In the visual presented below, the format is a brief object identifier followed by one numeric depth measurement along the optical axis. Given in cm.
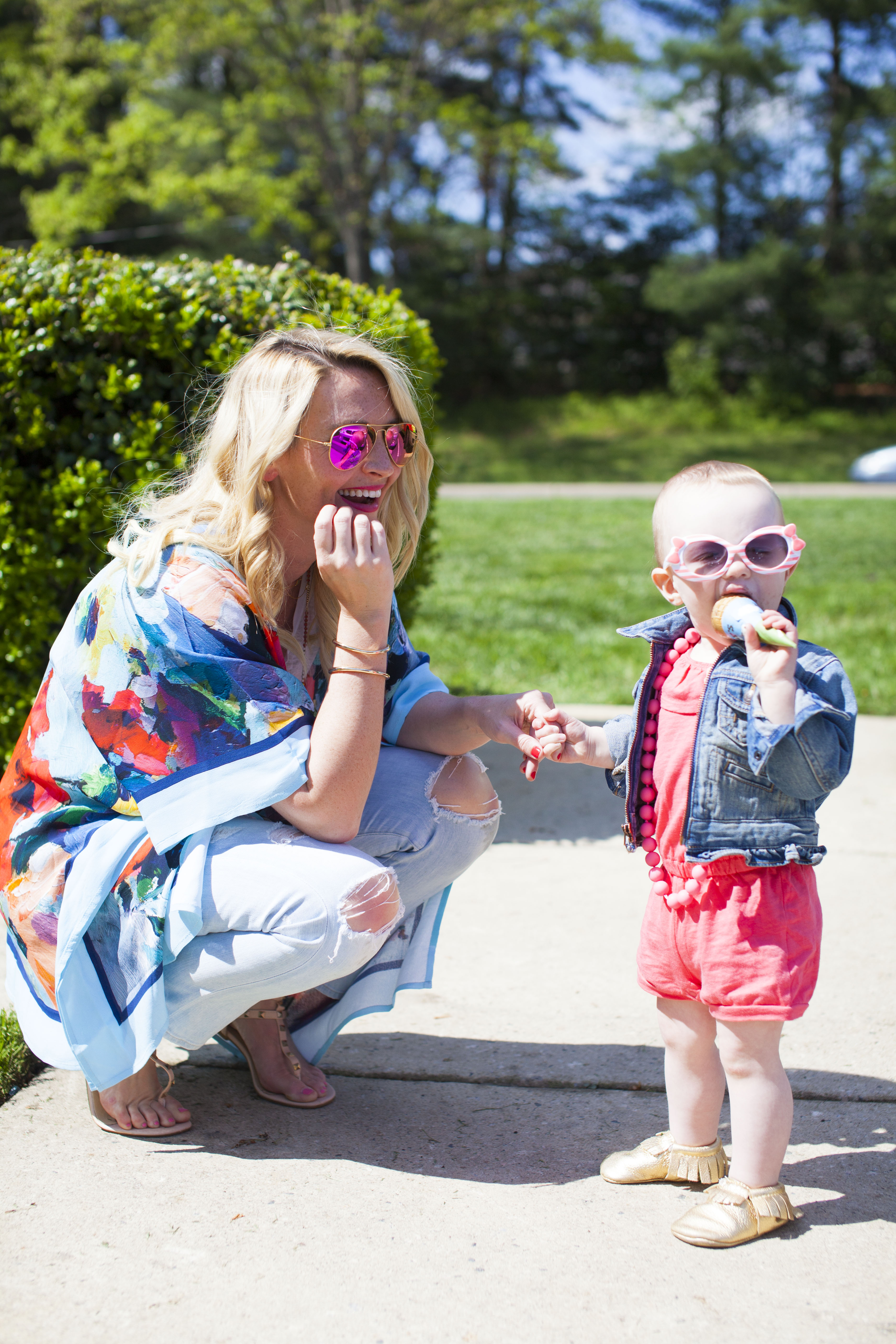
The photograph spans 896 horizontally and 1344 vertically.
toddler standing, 185
